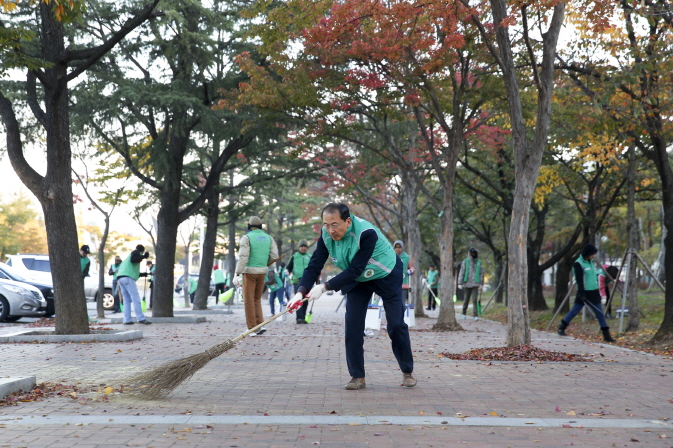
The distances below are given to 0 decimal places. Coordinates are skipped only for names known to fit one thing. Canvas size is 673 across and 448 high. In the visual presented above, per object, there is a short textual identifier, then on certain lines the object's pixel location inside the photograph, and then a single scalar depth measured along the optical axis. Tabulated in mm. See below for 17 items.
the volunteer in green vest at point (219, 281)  30959
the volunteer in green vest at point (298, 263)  18781
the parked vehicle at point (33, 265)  22772
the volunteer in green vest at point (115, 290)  23453
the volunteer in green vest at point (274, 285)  20172
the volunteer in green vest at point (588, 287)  13852
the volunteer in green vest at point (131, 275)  15945
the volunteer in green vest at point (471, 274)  20719
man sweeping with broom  6820
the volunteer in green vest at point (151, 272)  24370
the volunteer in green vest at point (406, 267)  16603
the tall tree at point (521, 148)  10531
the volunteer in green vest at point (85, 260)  19797
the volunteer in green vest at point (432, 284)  31469
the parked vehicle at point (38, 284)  19625
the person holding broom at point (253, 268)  13508
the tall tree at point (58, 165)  12328
